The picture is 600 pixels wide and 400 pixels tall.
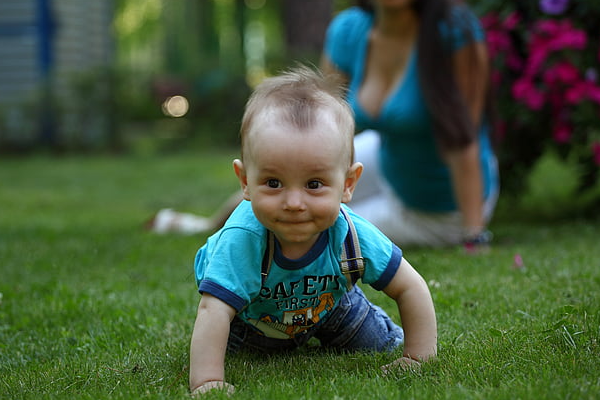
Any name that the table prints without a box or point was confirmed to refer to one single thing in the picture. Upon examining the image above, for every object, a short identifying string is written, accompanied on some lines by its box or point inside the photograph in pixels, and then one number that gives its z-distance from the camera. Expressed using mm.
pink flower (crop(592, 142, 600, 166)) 4871
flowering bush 4684
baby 2111
